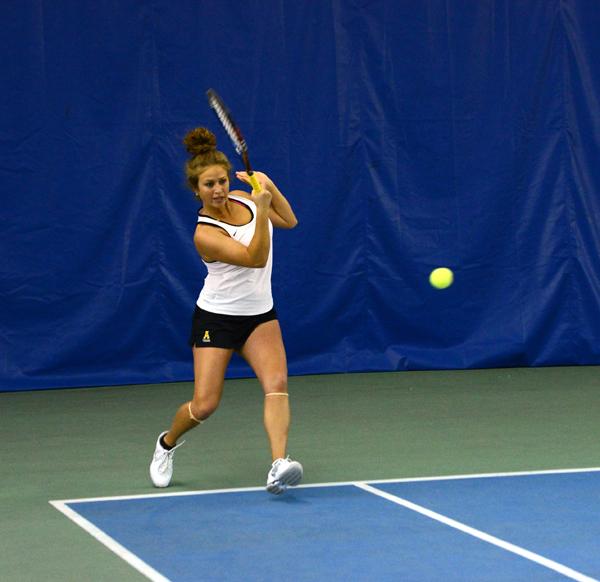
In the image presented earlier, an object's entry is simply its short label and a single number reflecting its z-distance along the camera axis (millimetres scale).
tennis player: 10594
